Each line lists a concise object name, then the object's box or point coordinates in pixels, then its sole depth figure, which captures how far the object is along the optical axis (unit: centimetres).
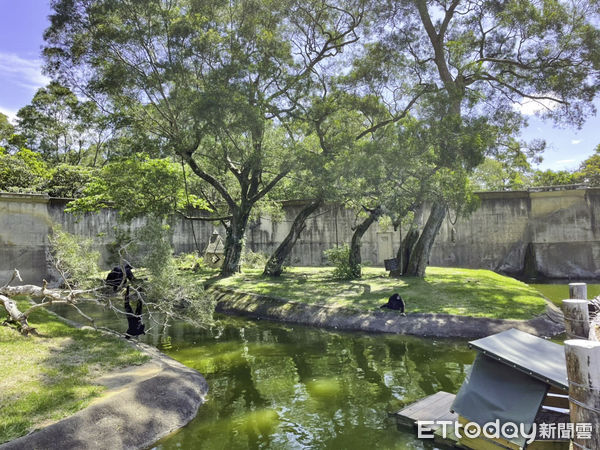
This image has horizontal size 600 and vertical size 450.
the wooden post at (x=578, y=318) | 517
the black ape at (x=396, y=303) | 1097
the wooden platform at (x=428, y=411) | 548
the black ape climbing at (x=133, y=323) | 912
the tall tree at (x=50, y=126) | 2827
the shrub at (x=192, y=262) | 2015
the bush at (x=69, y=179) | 2350
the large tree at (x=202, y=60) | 1310
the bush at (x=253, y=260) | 2170
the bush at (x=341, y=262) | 1616
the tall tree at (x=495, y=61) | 1288
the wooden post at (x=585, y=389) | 306
